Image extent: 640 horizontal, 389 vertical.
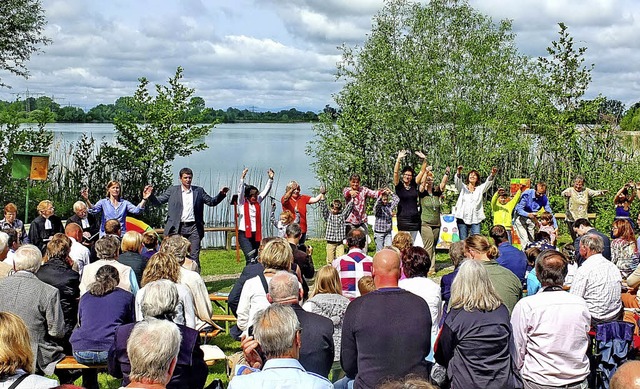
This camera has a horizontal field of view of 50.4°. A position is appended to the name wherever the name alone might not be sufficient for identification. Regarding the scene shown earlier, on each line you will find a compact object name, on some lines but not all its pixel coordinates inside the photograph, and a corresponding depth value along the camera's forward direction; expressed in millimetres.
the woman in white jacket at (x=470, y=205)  11031
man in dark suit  9555
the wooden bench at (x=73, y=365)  5039
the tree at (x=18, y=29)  17016
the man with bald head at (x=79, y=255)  6757
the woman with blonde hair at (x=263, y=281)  5039
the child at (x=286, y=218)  8641
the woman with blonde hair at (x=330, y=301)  4680
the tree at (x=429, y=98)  17281
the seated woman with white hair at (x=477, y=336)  4055
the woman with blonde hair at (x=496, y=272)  5301
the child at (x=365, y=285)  4934
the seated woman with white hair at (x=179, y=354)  3965
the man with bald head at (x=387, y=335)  3836
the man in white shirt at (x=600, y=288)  5844
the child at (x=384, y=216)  10242
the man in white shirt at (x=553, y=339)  4402
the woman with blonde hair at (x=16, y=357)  3039
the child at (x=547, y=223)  10148
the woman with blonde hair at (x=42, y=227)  8742
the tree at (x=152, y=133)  15789
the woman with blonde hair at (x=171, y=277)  4969
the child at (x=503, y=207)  11539
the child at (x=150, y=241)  6887
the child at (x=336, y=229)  10336
